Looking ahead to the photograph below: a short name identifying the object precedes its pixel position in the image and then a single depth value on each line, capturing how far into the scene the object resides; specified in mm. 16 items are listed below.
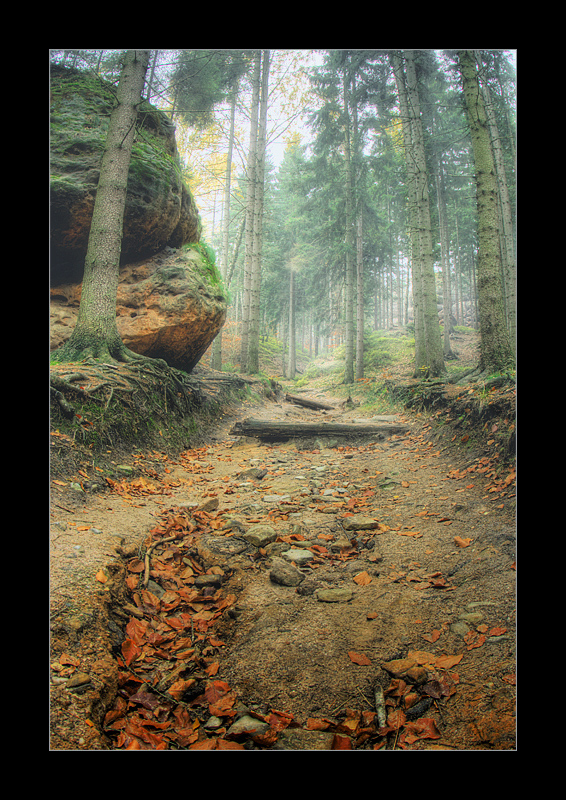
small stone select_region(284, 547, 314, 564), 2582
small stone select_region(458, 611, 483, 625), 1688
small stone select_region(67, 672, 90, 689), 1365
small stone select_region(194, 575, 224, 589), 2312
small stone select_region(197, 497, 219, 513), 3342
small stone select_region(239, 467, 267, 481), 4508
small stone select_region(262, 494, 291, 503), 3717
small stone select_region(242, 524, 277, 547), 2777
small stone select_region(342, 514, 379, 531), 2924
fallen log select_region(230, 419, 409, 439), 6305
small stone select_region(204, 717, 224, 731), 1336
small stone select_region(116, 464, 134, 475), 3610
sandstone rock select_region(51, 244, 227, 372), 6500
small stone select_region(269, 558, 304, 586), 2287
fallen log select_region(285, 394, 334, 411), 10845
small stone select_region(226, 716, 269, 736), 1286
